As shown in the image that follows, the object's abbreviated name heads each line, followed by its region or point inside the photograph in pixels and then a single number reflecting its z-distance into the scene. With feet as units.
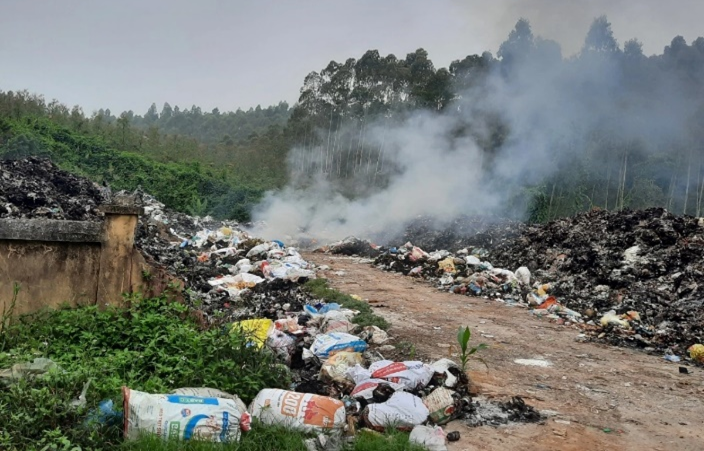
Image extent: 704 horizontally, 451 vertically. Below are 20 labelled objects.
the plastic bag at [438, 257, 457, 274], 33.75
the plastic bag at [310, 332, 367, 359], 14.35
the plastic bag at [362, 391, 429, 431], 10.18
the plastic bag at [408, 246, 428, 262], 37.91
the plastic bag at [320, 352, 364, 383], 12.57
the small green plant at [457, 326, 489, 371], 13.28
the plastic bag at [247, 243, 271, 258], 33.70
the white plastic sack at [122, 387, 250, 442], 8.47
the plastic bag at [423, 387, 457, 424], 10.73
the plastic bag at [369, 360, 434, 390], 11.73
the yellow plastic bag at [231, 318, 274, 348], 14.76
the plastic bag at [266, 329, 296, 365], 13.97
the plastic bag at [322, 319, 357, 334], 17.66
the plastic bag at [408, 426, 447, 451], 9.32
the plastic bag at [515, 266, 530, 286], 30.30
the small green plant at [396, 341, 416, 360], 15.38
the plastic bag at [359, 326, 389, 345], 17.05
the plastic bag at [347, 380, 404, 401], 11.29
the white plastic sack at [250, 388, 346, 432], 9.62
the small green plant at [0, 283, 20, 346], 11.61
